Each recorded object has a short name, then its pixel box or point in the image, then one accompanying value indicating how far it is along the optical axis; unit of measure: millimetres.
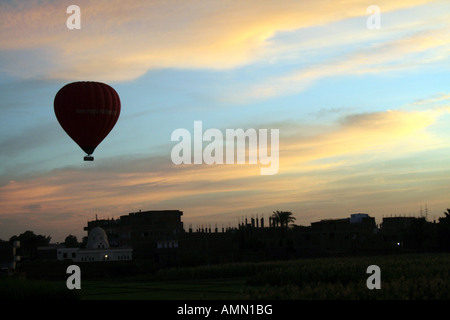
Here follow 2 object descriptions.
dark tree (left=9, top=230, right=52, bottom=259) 145775
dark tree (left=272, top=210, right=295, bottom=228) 129250
